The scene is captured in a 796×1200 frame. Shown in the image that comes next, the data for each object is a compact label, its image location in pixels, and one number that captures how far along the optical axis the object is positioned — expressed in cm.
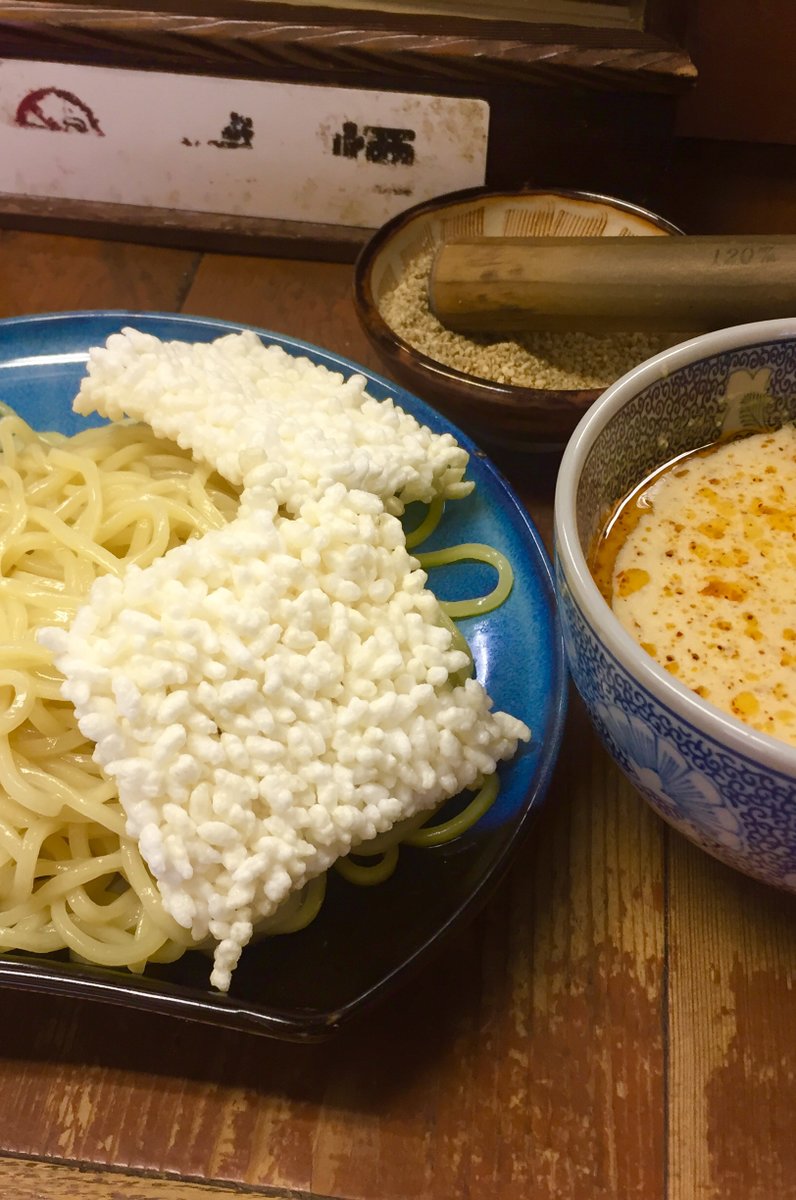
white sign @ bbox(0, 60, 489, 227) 38
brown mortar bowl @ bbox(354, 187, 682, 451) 31
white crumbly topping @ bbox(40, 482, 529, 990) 22
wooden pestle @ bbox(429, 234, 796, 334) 31
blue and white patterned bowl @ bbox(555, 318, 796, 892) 19
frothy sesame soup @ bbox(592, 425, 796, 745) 22
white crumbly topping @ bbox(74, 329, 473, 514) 27
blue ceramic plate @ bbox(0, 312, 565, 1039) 22
